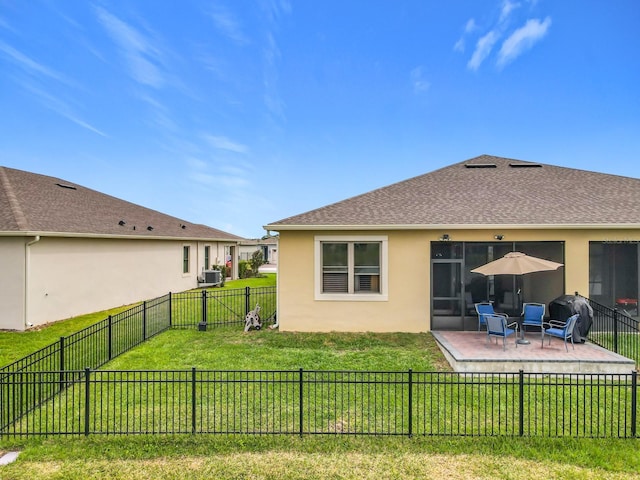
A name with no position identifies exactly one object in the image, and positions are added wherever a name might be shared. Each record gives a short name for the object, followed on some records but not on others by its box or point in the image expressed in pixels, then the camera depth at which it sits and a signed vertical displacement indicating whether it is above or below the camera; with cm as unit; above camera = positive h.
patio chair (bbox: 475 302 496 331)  958 -186
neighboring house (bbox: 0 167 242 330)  1159 -46
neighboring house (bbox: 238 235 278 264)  4278 -65
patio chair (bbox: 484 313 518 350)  811 -203
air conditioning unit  2284 -231
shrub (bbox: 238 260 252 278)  2900 -230
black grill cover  886 -180
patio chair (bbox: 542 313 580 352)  815 -213
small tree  3020 -168
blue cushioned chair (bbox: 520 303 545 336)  916 -193
